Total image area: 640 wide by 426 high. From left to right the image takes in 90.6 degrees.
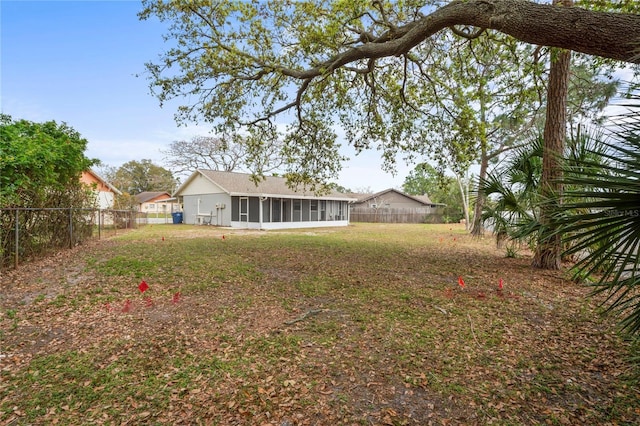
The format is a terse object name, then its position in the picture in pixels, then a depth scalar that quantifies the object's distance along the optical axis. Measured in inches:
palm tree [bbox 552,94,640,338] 76.9
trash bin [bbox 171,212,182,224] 996.6
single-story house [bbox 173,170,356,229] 798.5
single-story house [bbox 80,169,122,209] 892.7
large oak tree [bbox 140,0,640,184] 177.8
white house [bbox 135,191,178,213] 1659.4
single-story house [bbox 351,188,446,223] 1305.4
